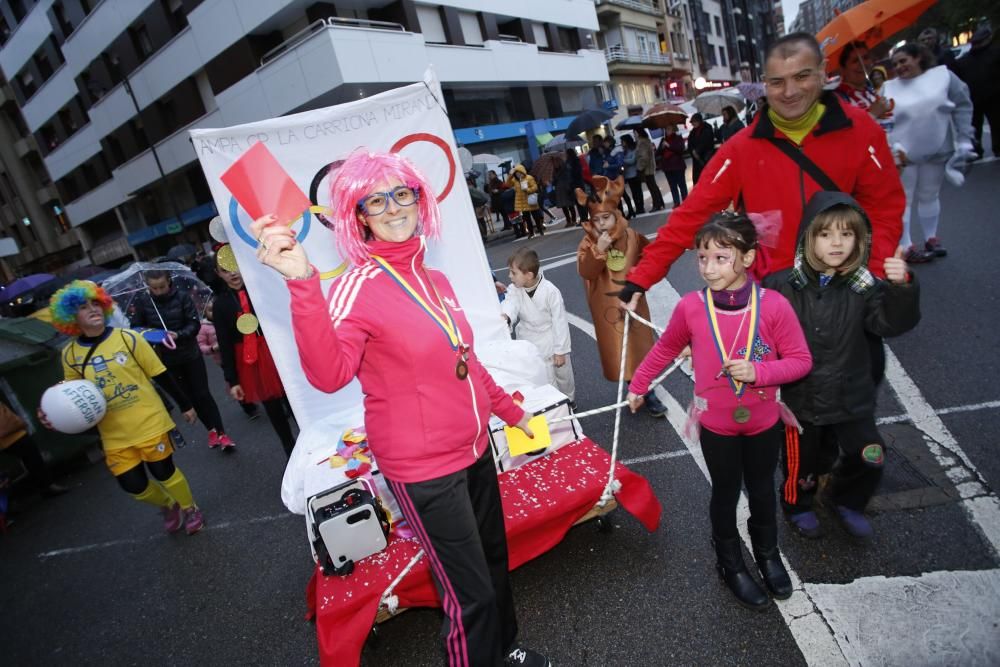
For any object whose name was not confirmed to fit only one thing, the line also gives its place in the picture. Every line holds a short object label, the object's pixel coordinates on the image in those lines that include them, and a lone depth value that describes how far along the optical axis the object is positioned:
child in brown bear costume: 3.86
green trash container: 6.28
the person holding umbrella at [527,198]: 15.16
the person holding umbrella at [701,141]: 12.41
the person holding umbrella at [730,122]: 11.80
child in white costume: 4.43
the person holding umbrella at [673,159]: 12.30
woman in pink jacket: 1.83
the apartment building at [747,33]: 62.88
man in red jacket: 2.48
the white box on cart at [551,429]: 3.42
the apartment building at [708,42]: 52.47
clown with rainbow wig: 3.95
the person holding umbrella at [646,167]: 12.95
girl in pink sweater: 2.22
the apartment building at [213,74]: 20.70
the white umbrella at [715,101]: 14.96
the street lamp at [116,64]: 27.99
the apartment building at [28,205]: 39.84
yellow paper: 2.57
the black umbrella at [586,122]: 15.24
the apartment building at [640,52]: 40.31
